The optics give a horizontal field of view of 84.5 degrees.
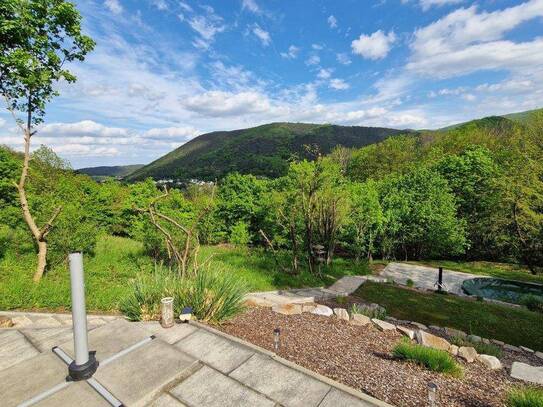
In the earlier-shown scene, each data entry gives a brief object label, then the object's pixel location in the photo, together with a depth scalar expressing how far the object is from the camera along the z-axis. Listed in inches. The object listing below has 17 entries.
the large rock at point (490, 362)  169.9
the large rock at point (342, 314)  236.8
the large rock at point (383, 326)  219.5
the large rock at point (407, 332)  208.8
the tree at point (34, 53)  258.8
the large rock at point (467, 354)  175.8
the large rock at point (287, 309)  244.3
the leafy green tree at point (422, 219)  792.9
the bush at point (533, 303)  401.4
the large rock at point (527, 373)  156.6
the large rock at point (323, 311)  249.6
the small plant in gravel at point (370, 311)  257.2
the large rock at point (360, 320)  227.7
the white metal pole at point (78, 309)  103.0
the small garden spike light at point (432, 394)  108.0
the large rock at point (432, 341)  192.1
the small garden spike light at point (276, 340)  154.2
